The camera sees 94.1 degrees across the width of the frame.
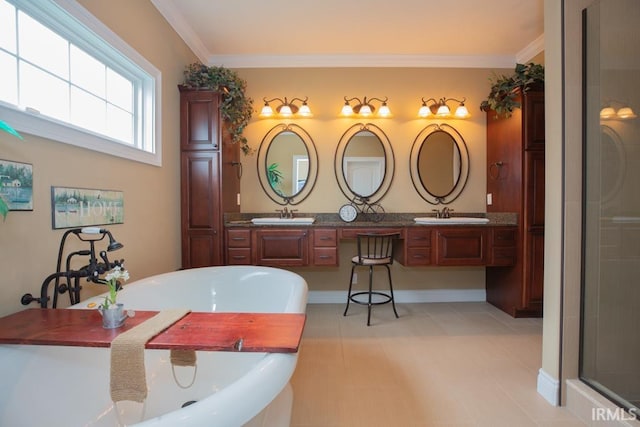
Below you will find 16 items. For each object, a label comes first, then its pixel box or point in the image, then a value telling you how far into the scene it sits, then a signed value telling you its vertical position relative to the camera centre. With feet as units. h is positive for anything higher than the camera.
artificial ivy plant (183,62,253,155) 9.08 +3.84
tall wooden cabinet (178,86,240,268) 9.07 +0.99
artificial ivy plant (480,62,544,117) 9.14 +3.91
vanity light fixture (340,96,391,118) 10.90 +3.74
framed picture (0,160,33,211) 4.05 +0.37
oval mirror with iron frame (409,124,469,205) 11.32 +1.81
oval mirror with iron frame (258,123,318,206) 11.20 +1.89
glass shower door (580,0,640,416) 4.82 +0.10
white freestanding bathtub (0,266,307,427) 2.71 -2.07
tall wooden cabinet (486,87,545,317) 9.17 +0.38
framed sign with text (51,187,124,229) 4.88 +0.07
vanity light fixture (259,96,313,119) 10.89 +3.70
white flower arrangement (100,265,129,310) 3.76 -0.97
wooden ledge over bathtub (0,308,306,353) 3.15 -1.41
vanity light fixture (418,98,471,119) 10.94 +3.69
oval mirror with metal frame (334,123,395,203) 11.25 +1.81
